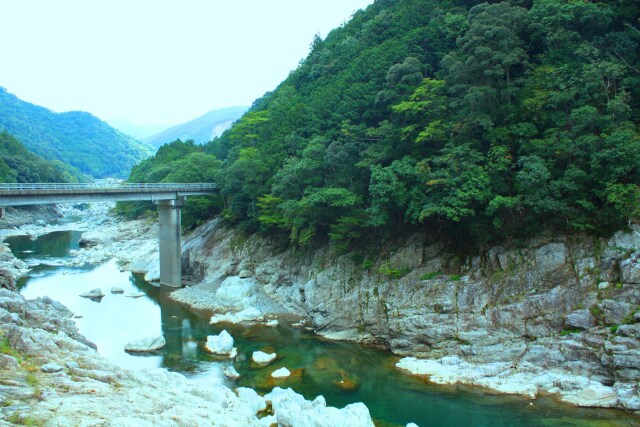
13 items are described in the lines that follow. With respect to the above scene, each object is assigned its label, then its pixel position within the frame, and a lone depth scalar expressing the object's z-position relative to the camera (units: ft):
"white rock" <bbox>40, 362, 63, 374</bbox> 52.80
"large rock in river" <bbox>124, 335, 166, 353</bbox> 83.71
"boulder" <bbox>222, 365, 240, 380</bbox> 72.59
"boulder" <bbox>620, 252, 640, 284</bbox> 66.49
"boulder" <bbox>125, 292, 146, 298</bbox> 126.00
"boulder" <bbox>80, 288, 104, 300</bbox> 122.72
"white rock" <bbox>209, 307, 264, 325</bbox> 101.65
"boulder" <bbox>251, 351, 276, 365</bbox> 78.69
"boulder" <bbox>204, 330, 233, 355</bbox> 82.84
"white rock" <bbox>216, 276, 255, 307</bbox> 113.50
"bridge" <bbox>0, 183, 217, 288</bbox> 106.83
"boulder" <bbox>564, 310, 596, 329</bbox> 67.56
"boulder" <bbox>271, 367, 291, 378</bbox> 73.31
